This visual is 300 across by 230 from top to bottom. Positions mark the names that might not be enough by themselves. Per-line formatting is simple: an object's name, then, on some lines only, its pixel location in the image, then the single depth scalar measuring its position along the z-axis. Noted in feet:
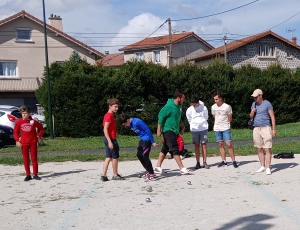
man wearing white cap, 35.17
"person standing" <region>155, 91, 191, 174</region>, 35.40
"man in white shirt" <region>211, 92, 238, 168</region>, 38.68
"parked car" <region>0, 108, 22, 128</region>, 66.39
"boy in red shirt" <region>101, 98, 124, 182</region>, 33.99
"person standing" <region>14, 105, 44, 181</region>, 36.35
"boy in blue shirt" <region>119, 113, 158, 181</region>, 34.17
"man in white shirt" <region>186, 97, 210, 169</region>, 39.04
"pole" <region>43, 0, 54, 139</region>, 73.92
